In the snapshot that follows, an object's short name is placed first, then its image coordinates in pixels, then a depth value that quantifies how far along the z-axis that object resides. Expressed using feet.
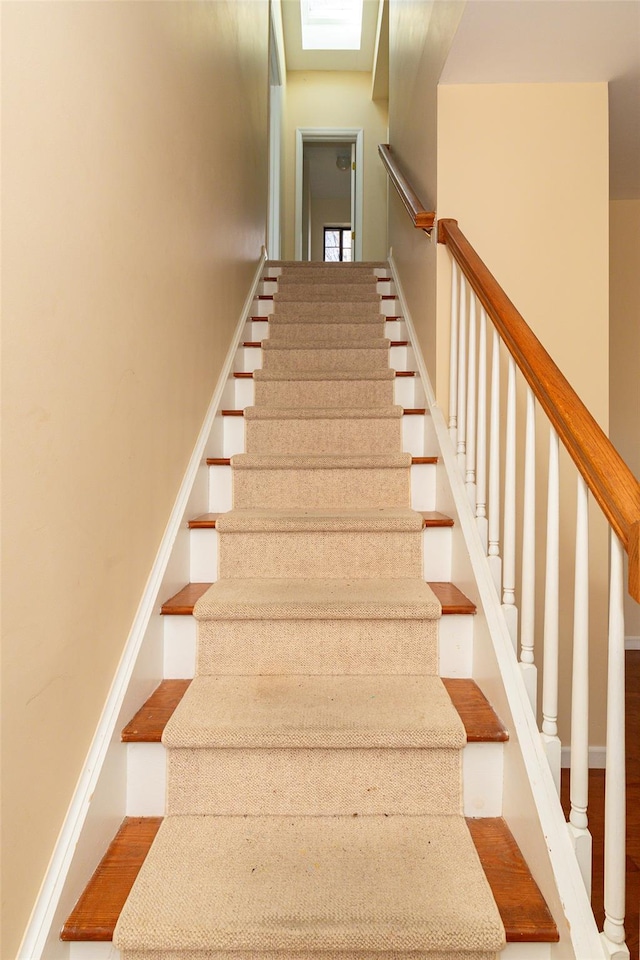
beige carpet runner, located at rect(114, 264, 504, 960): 3.19
